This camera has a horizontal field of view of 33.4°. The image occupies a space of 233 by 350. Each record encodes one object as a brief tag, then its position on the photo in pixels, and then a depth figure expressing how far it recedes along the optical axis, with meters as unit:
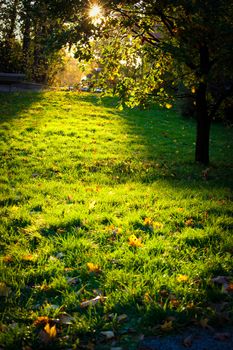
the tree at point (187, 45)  6.98
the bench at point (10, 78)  21.08
